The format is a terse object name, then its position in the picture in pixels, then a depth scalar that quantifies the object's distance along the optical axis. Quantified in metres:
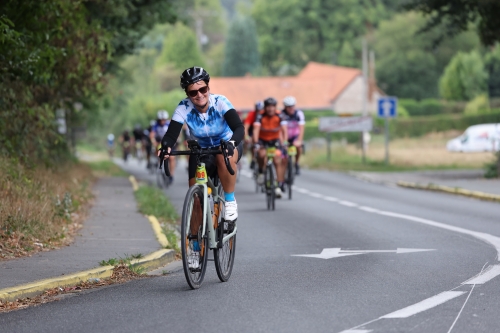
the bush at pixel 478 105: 94.68
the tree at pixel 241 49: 145.12
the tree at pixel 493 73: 105.19
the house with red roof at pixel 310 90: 118.19
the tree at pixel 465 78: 105.19
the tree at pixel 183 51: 159.62
